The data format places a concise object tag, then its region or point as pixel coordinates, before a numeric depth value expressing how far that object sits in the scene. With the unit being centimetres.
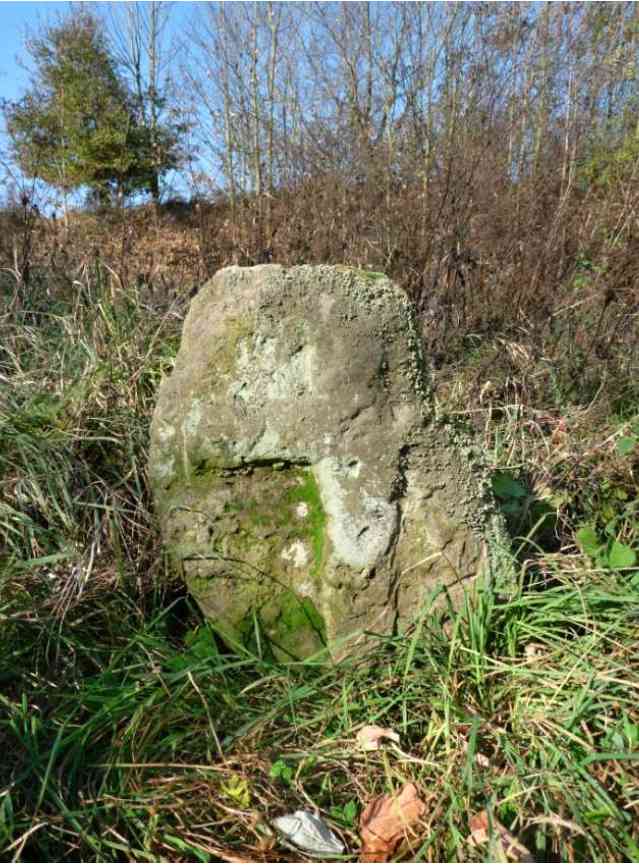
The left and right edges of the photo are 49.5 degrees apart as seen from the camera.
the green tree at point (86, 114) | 1348
